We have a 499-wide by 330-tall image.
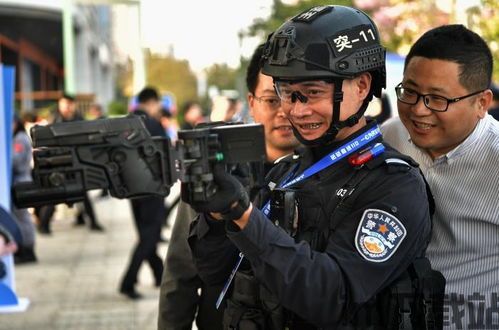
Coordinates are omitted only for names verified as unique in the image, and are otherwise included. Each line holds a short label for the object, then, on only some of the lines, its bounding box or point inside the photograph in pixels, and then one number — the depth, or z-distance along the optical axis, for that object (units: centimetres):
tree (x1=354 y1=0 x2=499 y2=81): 654
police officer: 188
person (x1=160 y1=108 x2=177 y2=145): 1367
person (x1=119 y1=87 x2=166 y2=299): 716
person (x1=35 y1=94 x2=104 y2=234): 1080
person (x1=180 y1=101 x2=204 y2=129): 1268
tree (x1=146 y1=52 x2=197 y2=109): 4861
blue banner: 611
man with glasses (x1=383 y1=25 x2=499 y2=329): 237
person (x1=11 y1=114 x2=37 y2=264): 834
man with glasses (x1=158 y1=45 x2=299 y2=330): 287
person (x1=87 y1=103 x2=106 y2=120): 1587
